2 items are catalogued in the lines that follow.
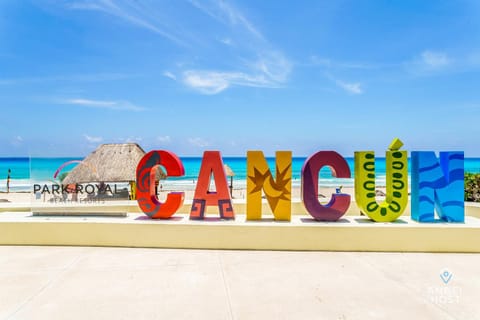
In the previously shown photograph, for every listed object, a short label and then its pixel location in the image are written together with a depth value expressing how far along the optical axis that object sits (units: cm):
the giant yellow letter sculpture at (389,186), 814
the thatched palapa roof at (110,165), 1493
